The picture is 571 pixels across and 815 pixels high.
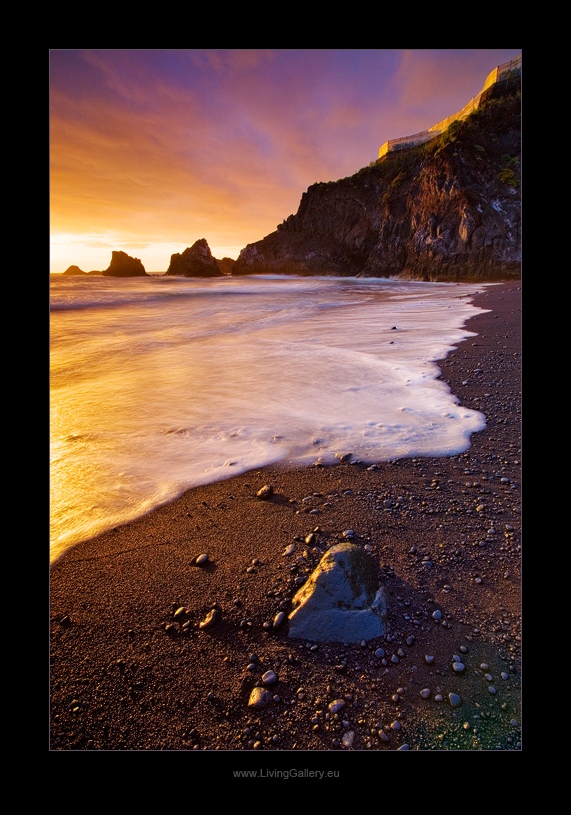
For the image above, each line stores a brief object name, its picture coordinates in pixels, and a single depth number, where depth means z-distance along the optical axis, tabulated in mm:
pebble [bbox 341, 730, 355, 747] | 1185
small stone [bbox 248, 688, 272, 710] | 1241
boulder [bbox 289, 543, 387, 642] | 1429
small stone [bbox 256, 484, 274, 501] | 2346
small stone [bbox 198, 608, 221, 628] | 1504
